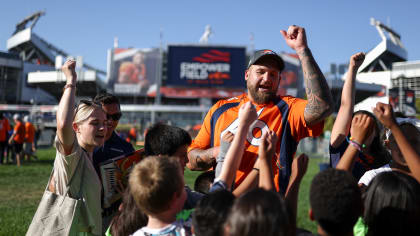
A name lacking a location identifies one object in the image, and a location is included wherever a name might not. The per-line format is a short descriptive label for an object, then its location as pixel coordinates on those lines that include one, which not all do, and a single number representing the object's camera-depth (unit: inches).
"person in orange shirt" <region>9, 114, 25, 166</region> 563.2
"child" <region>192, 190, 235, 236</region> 71.6
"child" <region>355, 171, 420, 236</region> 76.5
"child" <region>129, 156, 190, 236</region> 79.0
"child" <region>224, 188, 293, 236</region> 62.7
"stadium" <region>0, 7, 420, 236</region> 2110.0
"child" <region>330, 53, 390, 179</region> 94.3
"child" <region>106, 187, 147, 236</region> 92.3
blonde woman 96.8
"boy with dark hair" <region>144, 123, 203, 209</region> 107.4
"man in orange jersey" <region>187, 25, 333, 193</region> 103.8
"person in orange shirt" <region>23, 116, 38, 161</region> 603.9
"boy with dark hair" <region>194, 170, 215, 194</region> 126.5
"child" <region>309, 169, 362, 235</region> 70.8
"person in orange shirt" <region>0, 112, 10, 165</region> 560.7
